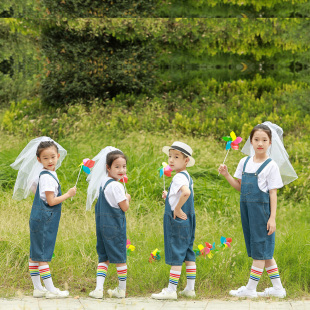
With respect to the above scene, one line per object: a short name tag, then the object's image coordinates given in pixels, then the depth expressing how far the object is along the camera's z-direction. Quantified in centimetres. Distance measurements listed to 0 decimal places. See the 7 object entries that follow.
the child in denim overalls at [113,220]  822
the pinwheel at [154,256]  960
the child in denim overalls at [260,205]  824
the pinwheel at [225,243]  965
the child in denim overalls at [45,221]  827
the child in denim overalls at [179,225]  819
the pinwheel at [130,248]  927
